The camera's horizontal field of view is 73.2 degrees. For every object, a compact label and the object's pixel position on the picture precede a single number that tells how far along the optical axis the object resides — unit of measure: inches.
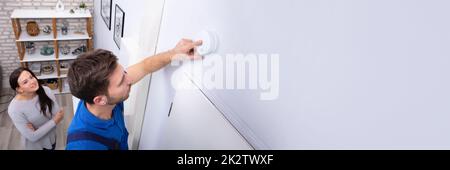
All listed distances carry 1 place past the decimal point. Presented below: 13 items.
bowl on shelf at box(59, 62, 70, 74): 197.5
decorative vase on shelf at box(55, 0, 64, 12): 177.8
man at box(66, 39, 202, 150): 58.9
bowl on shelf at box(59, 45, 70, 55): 191.3
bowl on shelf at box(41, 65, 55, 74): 193.2
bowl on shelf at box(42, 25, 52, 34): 181.5
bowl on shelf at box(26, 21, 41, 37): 176.4
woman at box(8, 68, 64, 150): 96.7
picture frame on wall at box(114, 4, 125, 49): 114.6
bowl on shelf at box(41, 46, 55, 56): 187.2
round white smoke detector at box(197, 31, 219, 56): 51.6
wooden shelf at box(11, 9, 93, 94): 170.9
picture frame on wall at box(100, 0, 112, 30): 135.9
